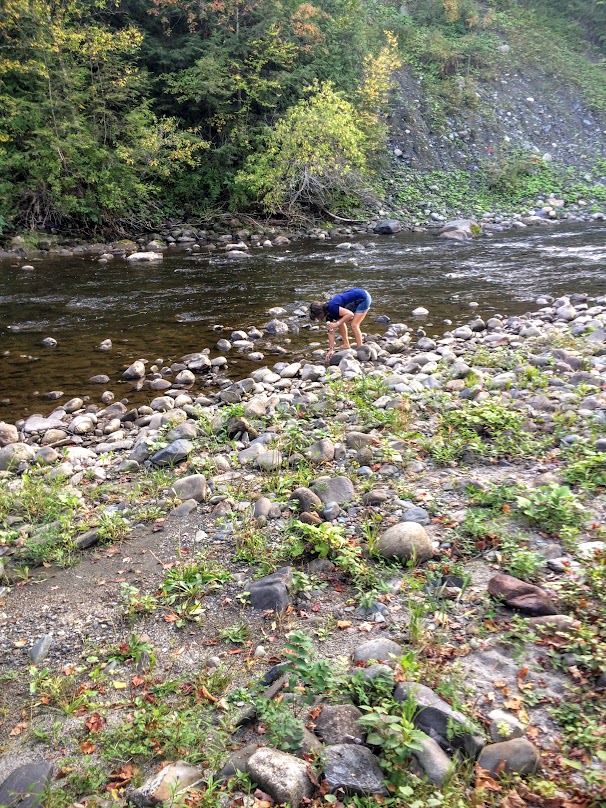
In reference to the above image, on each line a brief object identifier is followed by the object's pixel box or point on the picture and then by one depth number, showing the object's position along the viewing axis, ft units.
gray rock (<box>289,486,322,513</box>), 13.61
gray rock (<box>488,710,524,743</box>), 7.72
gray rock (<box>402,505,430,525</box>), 12.74
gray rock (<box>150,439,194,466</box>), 17.35
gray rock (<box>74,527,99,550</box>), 13.35
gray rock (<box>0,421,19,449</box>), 20.71
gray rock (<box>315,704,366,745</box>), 7.86
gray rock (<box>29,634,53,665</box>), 10.20
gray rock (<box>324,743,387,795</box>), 7.22
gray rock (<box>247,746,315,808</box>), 7.13
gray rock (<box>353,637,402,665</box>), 9.09
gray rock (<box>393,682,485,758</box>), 7.70
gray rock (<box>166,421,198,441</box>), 18.92
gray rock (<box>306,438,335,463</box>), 15.97
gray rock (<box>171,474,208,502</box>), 15.02
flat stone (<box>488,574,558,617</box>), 9.79
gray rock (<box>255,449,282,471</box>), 15.99
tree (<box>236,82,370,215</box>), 58.49
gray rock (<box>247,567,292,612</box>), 10.87
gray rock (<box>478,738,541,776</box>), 7.33
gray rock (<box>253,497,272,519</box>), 13.65
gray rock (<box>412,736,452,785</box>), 7.29
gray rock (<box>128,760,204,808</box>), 7.37
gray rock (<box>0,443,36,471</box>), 18.89
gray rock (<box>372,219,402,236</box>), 61.62
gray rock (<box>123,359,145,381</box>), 26.94
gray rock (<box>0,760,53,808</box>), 7.59
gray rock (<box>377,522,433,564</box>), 11.50
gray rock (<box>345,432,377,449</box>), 16.48
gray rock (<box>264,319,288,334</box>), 32.73
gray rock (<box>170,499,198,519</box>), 14.38
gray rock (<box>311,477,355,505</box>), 13.98
